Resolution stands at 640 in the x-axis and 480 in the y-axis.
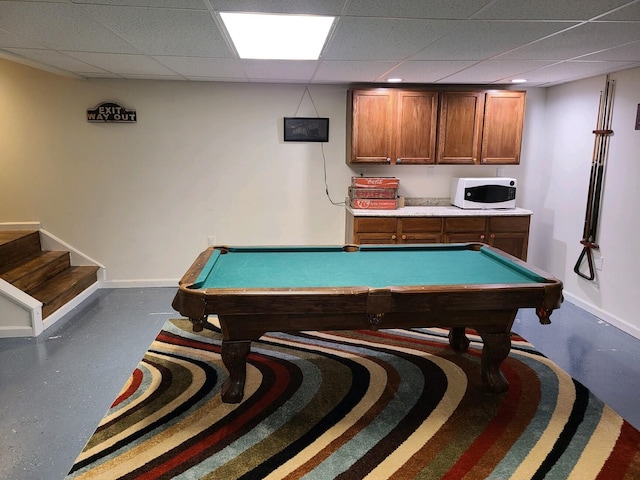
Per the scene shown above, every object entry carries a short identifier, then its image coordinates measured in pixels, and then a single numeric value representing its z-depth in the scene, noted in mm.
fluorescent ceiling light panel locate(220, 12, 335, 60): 2408
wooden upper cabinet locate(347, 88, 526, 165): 4520
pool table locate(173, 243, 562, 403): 2236
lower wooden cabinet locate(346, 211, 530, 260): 4516
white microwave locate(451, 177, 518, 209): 4664
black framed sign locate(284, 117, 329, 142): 4773
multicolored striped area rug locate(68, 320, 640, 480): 2094
